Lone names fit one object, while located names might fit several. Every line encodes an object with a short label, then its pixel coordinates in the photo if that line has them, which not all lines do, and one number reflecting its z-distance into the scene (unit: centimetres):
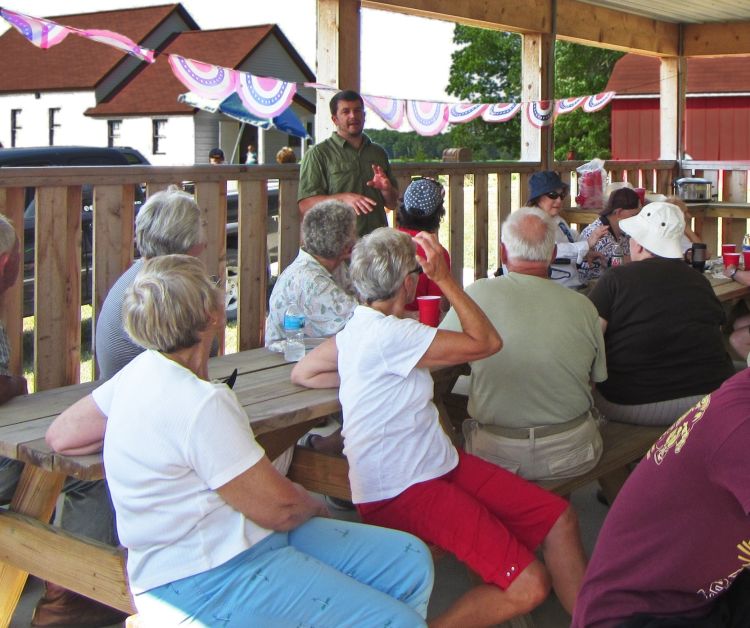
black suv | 674
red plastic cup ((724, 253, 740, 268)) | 573
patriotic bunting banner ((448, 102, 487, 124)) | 749
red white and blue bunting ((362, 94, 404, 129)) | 680
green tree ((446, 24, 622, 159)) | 3384
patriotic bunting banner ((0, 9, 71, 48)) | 437
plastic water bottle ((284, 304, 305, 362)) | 345
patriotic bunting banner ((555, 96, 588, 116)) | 787
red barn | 2286
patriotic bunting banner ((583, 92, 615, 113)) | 861
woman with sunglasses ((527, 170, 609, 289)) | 532
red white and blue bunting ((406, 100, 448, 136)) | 721
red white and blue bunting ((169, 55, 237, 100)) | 524
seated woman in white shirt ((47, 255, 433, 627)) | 213
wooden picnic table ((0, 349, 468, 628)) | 247
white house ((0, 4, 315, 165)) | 3419
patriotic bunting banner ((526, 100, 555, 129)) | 765
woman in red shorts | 262
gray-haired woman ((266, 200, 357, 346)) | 371
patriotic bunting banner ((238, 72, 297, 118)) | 545
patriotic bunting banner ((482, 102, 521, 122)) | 812
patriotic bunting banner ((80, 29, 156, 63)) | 459
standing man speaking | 511
